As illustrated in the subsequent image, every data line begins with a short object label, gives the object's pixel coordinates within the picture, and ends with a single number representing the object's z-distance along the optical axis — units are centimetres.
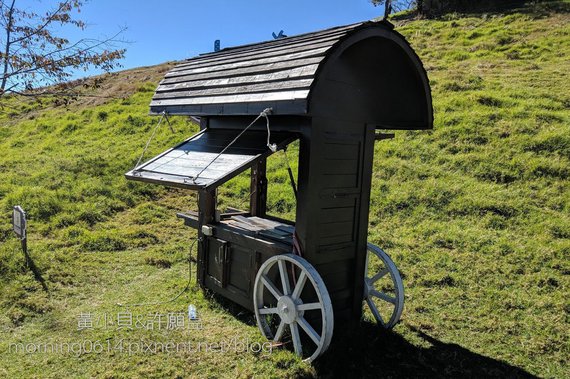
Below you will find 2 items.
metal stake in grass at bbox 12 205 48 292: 750
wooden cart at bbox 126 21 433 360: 455
